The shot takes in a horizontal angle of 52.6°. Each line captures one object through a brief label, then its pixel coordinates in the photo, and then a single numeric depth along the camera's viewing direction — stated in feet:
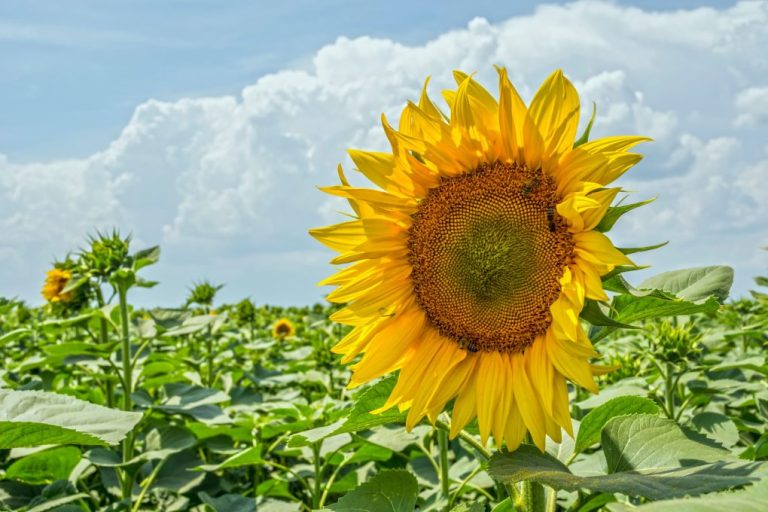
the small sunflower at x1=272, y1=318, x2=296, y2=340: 26.68
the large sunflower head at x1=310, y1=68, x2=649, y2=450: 5.49
